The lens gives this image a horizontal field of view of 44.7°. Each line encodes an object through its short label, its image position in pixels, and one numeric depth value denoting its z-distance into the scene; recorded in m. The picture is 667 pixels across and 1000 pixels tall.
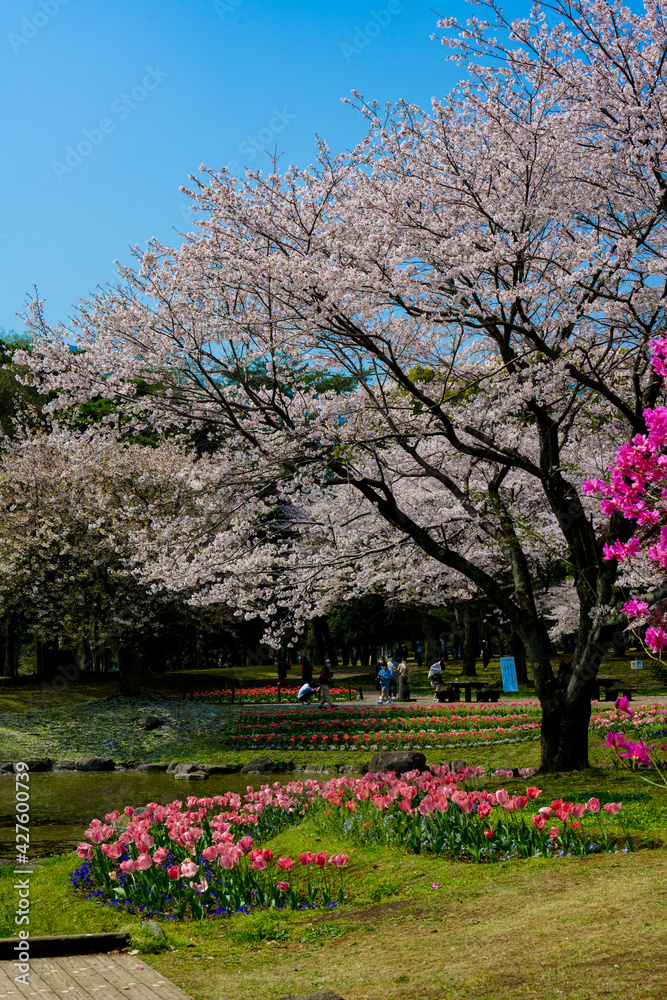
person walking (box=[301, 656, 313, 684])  29.00
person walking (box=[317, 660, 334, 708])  24.74
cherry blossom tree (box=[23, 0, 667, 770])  9.48
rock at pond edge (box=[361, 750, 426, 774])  11.44
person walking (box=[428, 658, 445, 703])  31.48
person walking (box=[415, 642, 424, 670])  53.01
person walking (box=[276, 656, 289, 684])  34.69
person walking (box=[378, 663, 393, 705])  27.65
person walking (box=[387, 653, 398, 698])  29.53
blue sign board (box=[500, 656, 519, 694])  25.86
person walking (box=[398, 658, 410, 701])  28.28
